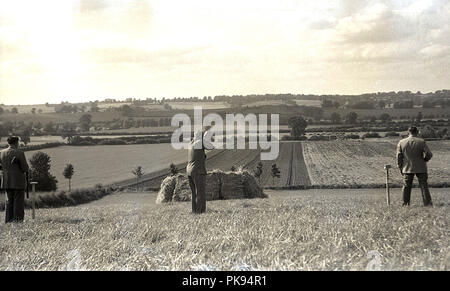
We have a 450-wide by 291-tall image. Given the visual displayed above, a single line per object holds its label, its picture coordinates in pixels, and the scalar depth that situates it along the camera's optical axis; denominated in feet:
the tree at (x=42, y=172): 151.53
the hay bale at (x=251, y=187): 84.94
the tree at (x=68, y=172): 158.81
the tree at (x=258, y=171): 156.54
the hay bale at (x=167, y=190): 84.08
